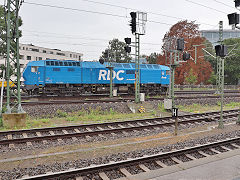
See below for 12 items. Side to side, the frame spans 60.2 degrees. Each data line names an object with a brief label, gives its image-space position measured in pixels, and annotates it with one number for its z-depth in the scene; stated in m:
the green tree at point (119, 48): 62.31
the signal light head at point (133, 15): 14.40
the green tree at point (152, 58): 60.59
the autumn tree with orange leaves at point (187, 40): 39.80
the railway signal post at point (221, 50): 9.60
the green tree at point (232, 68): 53.45
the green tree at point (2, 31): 24.69
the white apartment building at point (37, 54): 53.88
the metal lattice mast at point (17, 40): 10.33
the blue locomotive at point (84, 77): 21.06
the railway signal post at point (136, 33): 14.68
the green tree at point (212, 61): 57.95
